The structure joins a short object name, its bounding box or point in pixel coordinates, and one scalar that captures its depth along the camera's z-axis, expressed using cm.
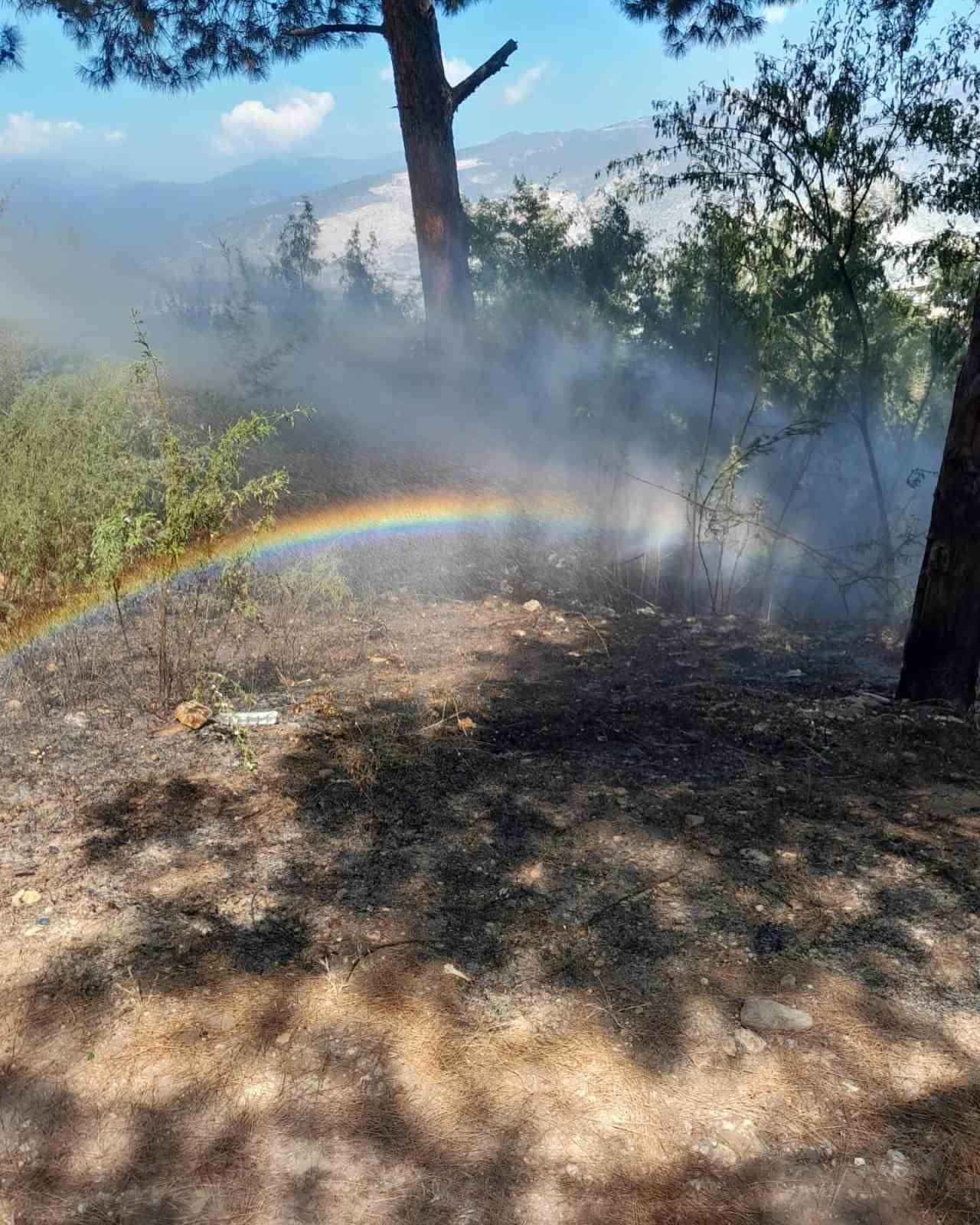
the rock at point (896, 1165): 178
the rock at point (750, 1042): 209
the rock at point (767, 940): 242
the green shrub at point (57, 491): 452
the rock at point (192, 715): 371
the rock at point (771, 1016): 215
